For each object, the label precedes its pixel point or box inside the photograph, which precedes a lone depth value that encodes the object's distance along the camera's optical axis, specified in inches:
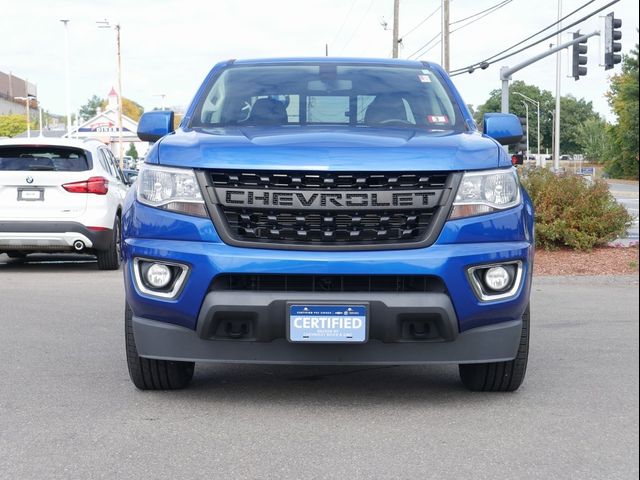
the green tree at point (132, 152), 4557.1
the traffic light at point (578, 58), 1108.5
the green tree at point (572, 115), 5295.3
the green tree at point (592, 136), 2567.9
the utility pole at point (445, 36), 1398.9
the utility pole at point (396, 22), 1647.4
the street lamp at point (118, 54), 2149.4
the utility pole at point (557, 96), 2223.2
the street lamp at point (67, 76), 2477.1
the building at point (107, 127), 2735.2
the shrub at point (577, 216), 563.8
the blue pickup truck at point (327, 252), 190.2
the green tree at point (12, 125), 4663.1
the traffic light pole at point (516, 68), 1069.5
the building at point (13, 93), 5634.8
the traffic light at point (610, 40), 960.3
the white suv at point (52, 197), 506.3
